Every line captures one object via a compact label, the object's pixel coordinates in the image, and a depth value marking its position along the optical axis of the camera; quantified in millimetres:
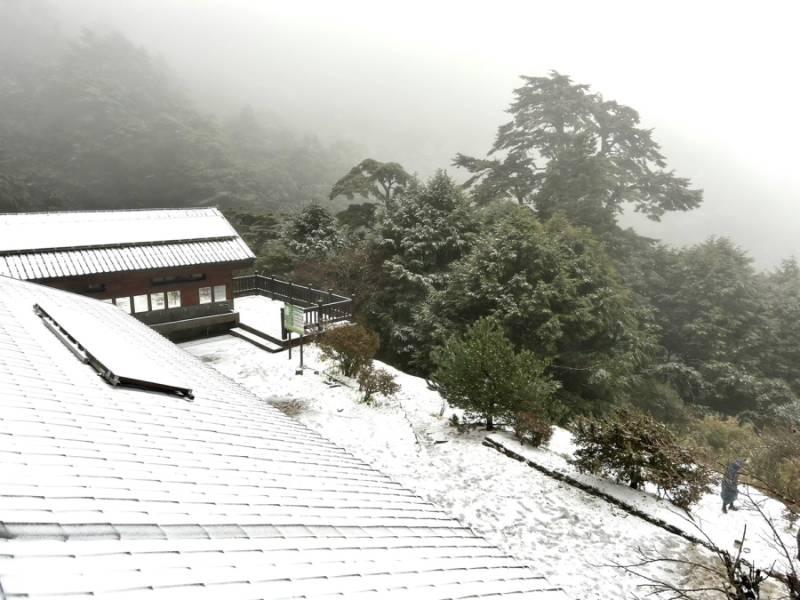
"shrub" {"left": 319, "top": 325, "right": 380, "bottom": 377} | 17828
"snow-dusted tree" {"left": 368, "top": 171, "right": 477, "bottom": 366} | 26203
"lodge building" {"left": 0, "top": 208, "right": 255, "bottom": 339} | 17719
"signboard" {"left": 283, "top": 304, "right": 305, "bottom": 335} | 17547
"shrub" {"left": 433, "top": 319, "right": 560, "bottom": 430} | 15000
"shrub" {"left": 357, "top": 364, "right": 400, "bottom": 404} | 17047
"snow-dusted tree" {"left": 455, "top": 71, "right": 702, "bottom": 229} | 33812
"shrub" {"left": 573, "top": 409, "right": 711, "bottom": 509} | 11766
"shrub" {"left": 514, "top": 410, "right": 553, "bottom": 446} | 14594
